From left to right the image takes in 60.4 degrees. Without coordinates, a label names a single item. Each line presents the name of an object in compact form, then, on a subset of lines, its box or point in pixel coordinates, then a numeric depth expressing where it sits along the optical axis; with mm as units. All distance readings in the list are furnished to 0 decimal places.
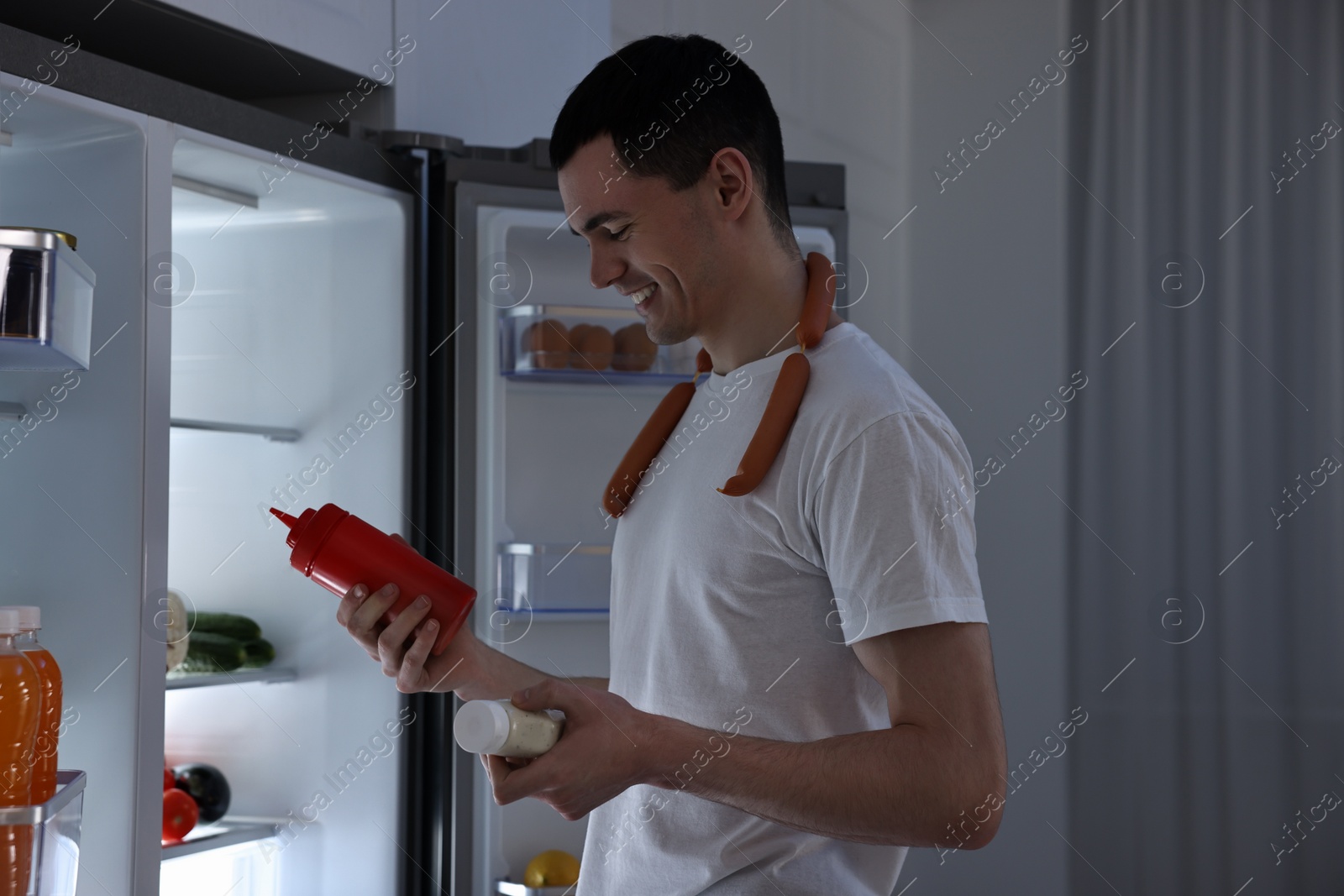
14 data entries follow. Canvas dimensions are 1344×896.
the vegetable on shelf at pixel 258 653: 2092
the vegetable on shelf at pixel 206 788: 2076
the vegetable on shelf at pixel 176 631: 1922
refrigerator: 2051
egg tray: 2098
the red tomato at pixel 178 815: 1929
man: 979
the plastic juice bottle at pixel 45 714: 1279
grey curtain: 2551
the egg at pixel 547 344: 2098
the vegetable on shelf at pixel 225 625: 2078
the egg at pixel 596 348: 2139
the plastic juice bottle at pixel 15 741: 1223
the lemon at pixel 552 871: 2051
